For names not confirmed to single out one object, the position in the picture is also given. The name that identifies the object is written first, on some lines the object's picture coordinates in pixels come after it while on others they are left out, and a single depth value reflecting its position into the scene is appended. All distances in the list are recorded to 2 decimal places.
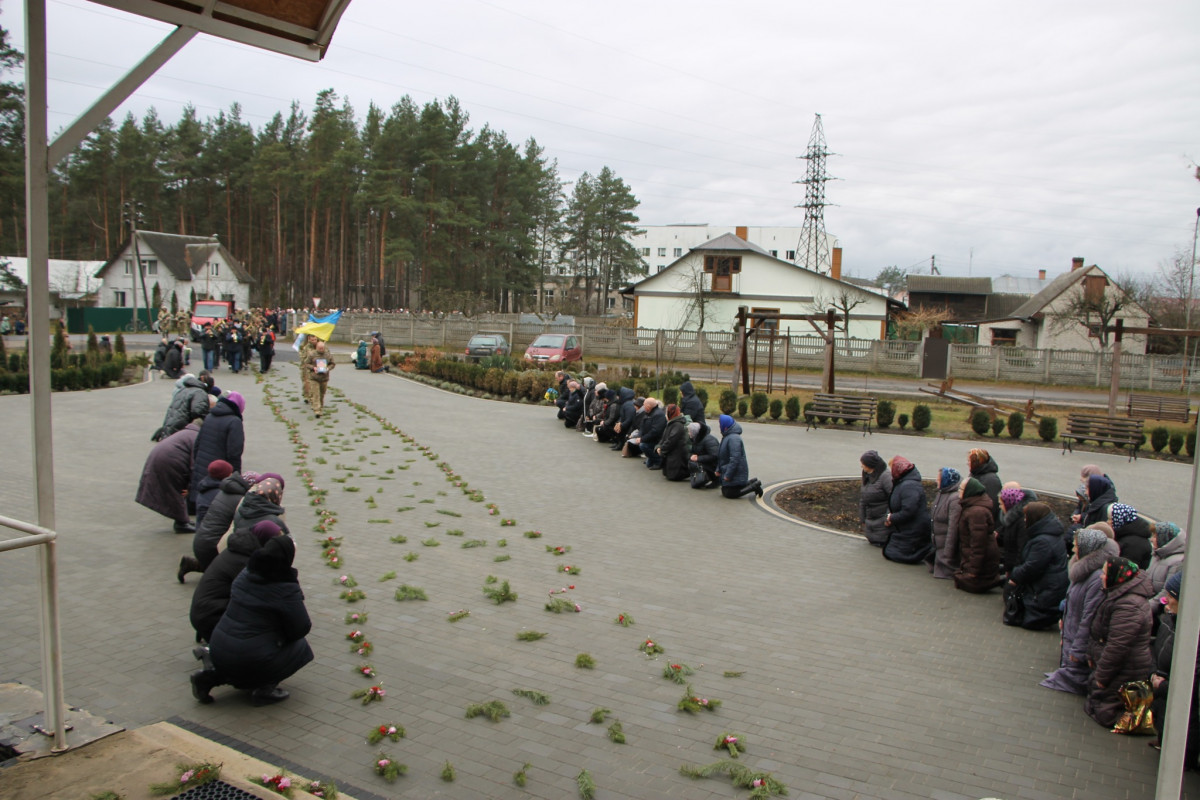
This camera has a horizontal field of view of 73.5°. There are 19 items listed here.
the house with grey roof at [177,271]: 61.88
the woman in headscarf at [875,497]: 10.07
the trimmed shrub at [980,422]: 19.61
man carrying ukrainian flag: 18.30
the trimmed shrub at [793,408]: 20.95
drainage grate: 4.07
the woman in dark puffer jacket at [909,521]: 9.45
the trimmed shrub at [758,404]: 21.39
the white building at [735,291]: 46.44
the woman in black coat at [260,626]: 5.30
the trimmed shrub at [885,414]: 20.27
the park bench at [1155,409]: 22.50
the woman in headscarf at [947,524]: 8.82
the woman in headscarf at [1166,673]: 4.96
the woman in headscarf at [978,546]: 8.45
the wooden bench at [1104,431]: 17.58
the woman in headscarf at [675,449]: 13.70
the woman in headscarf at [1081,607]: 6.08
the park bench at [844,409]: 20.08
